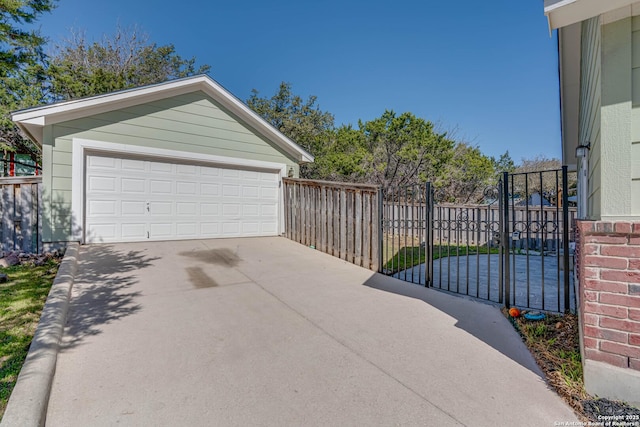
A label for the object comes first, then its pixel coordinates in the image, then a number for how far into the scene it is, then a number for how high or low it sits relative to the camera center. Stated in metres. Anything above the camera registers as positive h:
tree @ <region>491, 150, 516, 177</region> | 31.22 +6.13
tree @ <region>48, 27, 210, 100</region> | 13.11 +8.65
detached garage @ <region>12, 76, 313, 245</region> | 6.71 +1.30
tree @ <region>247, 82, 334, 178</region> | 21.94 +7.99
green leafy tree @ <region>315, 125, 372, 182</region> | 13.12 +2.49
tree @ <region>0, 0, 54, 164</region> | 8.55 +5.23
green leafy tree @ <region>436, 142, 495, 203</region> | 13.76 +1.73
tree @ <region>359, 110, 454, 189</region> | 12.92 +2.80
